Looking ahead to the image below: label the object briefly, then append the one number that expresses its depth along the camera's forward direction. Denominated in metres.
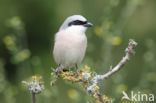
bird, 7.94
